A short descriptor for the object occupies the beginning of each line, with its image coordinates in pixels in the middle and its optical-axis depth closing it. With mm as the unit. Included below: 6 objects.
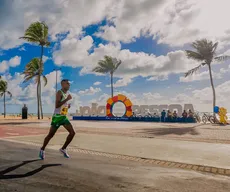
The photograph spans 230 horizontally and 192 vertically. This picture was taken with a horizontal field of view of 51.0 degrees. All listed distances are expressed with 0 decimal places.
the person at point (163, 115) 28286
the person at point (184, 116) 26475
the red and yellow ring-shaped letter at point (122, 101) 31984
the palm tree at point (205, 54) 30281
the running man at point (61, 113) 5551
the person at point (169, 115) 27609
